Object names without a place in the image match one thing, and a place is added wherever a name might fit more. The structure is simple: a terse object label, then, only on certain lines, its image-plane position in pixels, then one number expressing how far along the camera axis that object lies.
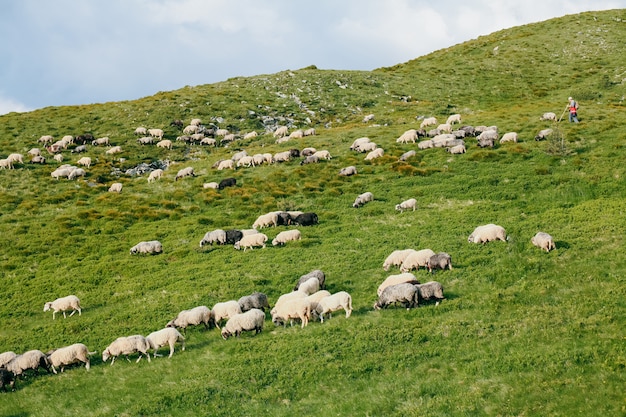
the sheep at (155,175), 51.81
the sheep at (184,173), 50.72
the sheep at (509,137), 46.69
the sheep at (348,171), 45.81
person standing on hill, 48.86
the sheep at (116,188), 48.16
